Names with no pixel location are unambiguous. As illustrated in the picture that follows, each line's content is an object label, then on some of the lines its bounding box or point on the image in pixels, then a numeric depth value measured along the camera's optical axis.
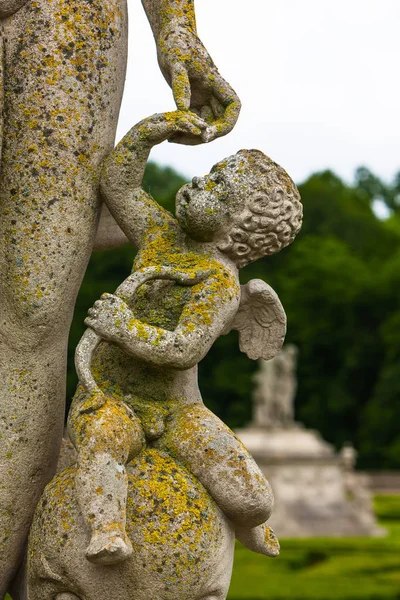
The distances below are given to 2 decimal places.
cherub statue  5.40
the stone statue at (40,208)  5.82
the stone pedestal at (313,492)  34.83
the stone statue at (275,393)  38.97
